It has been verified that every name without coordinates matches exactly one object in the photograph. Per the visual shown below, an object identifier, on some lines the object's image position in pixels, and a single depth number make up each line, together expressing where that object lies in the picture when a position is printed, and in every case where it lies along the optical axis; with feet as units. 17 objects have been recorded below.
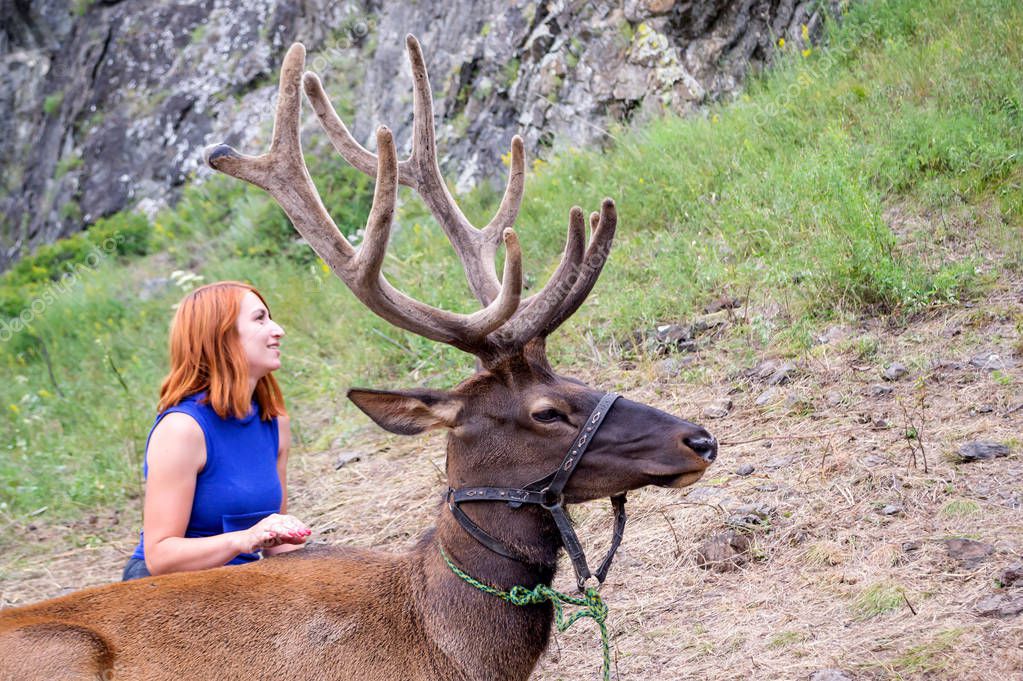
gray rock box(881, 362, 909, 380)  17.94
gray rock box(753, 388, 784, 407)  18.69
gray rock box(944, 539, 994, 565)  12.82
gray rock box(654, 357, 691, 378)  20.86
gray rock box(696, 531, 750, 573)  14.74
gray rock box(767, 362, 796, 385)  19.08
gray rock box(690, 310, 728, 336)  21.86
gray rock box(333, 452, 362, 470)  23.27
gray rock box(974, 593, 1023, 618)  11.66
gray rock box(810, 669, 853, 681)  11.43
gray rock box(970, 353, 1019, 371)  17.11
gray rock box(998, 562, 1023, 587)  12.14
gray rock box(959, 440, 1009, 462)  14.98
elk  11.09
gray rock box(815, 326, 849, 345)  19.66
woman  12.56
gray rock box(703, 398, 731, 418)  18.92
